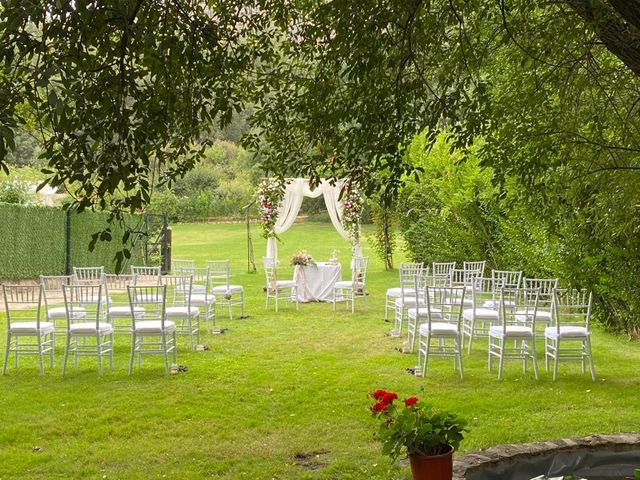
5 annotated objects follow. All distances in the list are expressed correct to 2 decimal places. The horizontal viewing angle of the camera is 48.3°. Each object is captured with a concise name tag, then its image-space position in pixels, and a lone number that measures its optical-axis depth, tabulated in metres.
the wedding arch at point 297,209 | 13.45
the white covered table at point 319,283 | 12.77
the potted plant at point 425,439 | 3.68
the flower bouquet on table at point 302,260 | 12.54
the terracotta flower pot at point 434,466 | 3.67
